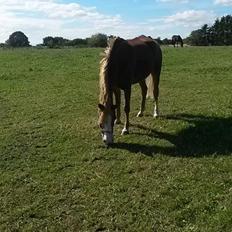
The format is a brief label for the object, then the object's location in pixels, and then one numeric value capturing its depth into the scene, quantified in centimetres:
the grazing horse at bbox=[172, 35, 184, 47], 3232
